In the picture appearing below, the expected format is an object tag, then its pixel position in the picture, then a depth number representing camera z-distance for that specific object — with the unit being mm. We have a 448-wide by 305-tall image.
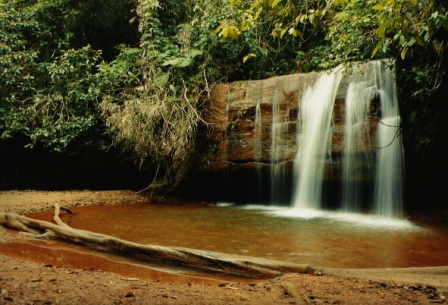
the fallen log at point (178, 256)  4125
